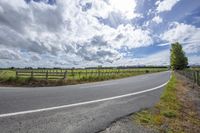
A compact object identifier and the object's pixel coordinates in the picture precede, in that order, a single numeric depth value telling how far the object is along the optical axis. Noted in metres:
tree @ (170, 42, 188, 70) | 41.09
